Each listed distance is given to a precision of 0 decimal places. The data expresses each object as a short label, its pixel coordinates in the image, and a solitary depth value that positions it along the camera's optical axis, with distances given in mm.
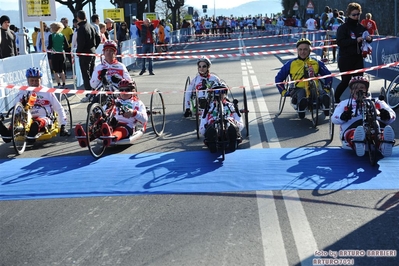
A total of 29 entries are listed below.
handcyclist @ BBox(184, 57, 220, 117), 10789
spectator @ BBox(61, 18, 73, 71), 19359
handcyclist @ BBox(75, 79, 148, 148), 8826
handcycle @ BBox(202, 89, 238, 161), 7973
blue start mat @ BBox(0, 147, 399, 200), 6770
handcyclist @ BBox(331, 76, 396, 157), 7432
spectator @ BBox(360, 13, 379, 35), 19134
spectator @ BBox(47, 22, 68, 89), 16719
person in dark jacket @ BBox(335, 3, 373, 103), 11219
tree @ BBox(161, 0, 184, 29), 68338
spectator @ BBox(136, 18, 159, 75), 22922
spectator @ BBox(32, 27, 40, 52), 22784
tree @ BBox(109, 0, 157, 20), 46688
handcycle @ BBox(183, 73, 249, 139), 9102
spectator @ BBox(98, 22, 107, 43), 18541
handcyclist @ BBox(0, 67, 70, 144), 9328
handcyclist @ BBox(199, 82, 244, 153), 8117
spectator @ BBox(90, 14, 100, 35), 18155
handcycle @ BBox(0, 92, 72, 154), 8945
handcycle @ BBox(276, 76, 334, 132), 10141
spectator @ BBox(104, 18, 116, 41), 21997
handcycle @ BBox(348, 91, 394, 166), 7328
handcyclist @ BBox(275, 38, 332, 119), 10688
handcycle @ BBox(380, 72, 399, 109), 11734
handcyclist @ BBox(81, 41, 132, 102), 10195
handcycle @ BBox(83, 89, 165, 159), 8422
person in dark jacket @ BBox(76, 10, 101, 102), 14938
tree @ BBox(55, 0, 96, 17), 42062
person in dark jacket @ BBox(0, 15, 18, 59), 14531
